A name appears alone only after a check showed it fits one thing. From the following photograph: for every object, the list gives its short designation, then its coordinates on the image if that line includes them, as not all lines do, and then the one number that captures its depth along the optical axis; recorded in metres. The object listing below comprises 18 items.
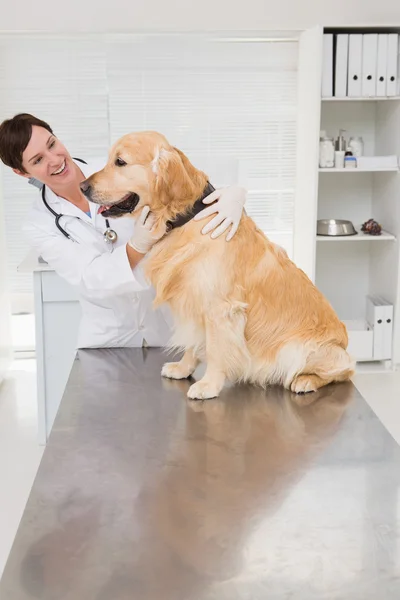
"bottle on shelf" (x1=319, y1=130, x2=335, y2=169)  3.89
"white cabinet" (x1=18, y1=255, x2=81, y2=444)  3.00
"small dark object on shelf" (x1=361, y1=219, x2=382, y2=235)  4.07
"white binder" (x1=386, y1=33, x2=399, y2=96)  3.75
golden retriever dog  1.51
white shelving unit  3.99
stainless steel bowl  4.01
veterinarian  1.96
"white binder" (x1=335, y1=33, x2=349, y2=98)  3.74
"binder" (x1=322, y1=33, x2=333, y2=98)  3.75
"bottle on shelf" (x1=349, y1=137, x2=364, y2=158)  4.00
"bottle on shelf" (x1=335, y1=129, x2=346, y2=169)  3.92
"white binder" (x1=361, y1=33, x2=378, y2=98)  3.74
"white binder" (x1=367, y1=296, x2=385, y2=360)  4.05
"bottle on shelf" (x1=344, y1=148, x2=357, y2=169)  3.91
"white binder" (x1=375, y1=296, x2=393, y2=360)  4.05
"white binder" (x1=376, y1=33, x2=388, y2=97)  3.75
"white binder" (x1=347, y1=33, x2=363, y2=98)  3.74
